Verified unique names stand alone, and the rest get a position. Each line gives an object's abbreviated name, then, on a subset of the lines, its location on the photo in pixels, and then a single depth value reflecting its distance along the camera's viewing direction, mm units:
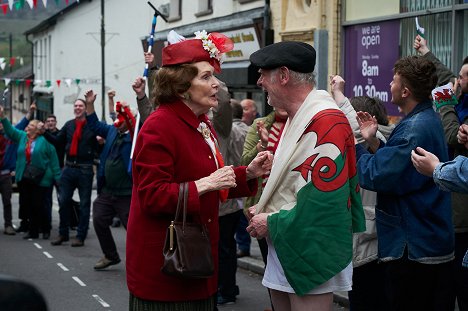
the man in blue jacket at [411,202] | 5129
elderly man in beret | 4121
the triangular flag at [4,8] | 18791
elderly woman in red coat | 4152
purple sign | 12555
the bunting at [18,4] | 15499
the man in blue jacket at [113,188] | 10250
